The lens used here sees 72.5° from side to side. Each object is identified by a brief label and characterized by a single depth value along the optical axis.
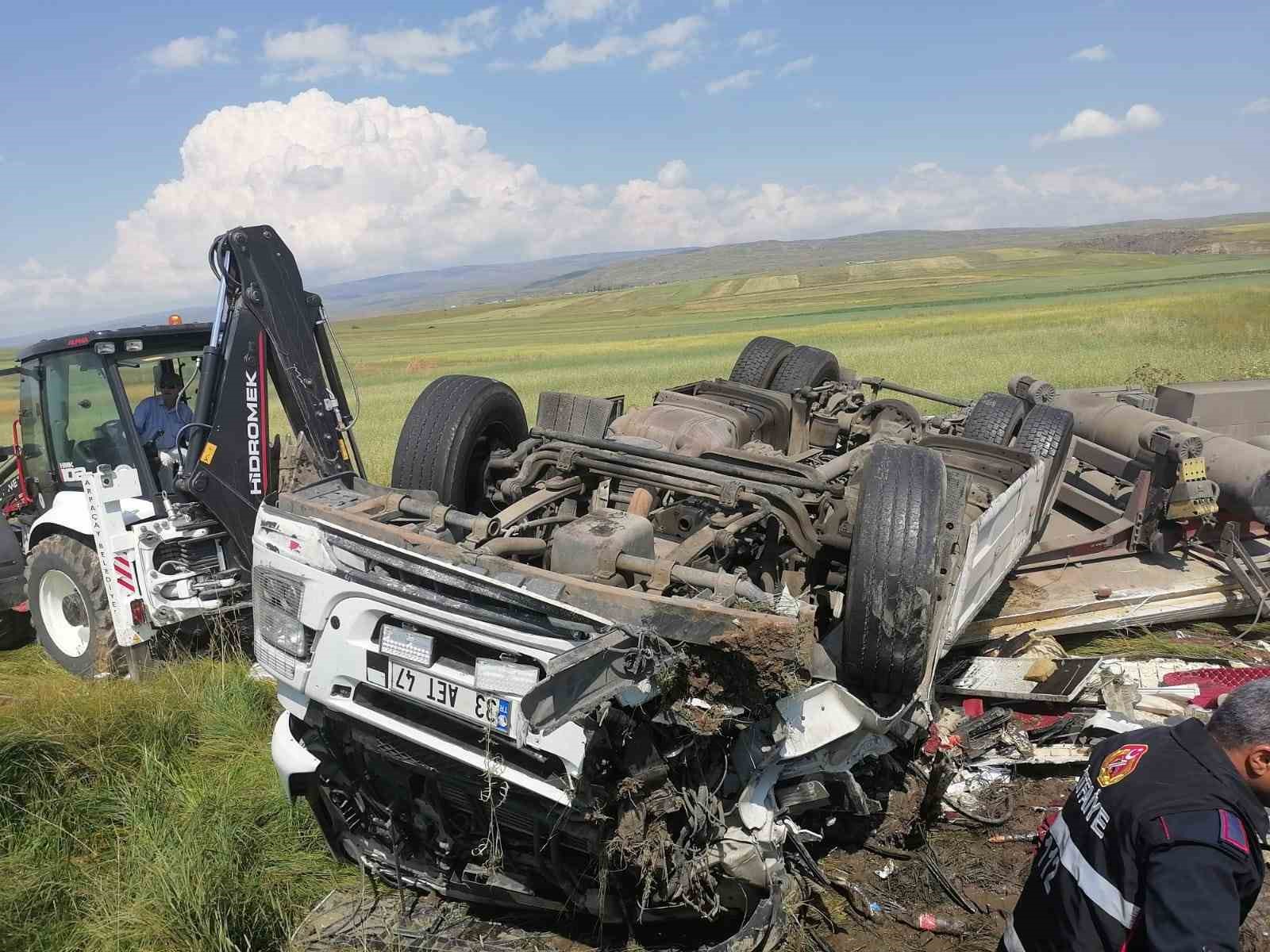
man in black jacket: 1.59
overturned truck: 2.46
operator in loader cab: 5.23
